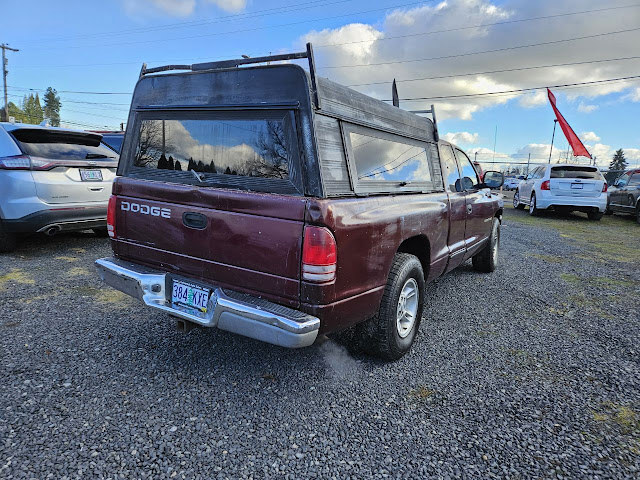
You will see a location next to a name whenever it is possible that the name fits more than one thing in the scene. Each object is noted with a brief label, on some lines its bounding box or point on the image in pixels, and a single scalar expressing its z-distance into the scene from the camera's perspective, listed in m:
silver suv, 5.30
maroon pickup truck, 2.45
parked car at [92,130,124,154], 9.50
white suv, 11.77
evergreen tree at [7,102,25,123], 76.03
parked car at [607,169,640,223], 12.28
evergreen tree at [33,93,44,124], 93.04
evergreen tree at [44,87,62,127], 103.15
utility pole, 44.31
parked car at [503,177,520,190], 27.53
